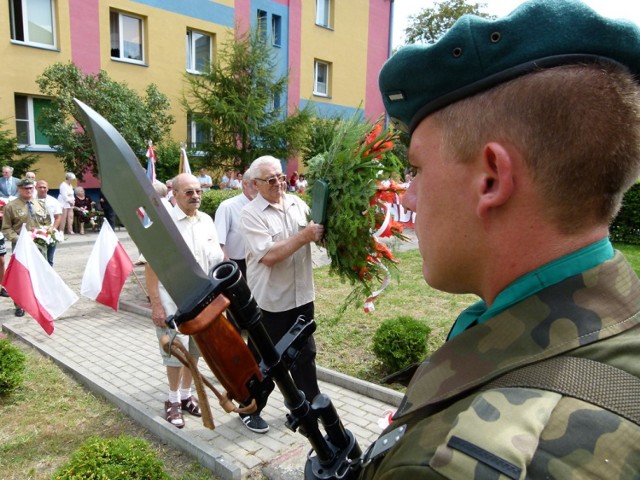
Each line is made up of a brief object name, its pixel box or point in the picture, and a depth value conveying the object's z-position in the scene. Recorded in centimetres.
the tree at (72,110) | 1619
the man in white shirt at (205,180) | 1877
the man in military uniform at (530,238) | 74
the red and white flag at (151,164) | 1041
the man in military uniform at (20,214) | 854
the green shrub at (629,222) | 1504
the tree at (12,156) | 1573
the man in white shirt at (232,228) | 621
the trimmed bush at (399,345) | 510
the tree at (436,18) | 3656
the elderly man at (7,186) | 1377
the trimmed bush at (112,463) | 277
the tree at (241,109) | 2039
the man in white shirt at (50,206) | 915
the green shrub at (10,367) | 465
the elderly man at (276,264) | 397
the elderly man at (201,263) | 421
